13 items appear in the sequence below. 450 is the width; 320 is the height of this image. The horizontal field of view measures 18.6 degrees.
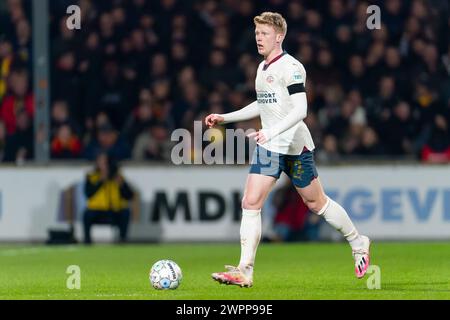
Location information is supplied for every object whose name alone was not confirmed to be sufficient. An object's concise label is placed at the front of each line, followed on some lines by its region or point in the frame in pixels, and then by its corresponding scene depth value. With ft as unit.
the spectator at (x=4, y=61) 70.79
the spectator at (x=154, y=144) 67.51
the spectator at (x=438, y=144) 65.41
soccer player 37.09
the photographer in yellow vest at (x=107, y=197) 65.10
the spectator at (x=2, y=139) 68.85
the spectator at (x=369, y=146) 66.80
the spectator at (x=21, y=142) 68.39
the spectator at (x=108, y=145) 67.67
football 37.52
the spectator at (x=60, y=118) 69.10
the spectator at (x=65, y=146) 67.97
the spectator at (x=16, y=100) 69.97
